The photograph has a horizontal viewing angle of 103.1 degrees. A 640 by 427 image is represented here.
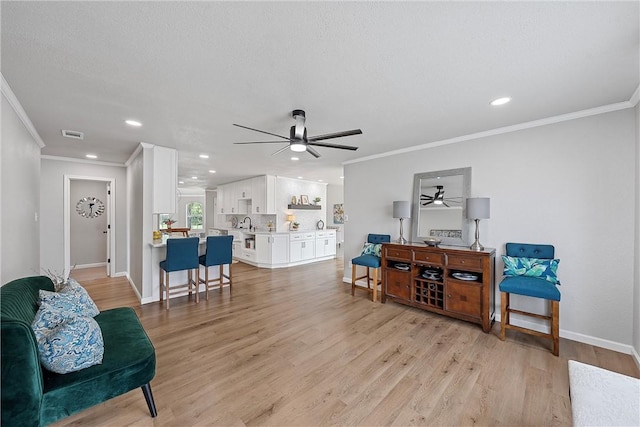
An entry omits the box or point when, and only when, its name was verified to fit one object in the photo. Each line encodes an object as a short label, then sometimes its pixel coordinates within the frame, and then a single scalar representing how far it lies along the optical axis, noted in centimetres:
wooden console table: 297
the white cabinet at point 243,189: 751
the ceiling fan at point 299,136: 260
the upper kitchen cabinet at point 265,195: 680
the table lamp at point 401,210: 385
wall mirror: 355
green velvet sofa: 118
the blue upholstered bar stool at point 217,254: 407
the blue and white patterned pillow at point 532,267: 271
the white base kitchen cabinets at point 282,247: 634
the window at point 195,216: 1216
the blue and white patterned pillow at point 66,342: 136
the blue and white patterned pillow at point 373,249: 421
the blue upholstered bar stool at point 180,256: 368
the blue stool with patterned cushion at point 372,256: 391
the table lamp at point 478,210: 308
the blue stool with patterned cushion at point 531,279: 247
